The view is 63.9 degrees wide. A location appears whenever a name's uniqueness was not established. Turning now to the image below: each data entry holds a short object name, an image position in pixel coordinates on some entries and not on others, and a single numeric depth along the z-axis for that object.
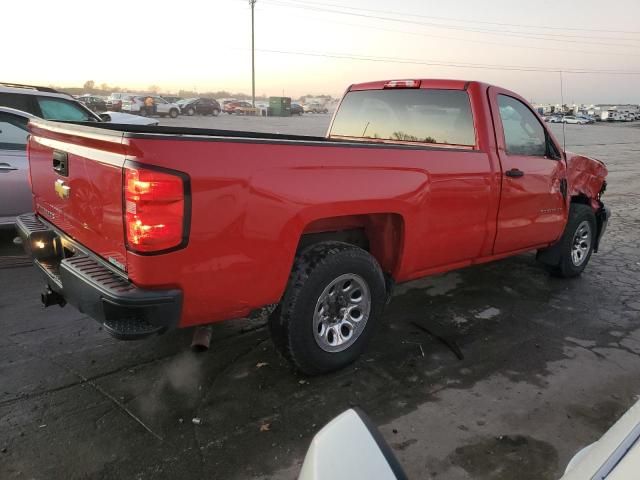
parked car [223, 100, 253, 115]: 56.19
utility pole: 53.44
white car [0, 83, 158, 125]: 7.90
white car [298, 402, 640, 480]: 1.04
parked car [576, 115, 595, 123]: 68.20
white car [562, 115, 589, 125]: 64.25
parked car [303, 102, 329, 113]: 75.06
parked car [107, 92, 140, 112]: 40.25
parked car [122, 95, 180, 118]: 39.50
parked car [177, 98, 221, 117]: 45.38
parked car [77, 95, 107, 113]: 36.32
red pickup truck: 2.52
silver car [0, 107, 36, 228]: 5.96
